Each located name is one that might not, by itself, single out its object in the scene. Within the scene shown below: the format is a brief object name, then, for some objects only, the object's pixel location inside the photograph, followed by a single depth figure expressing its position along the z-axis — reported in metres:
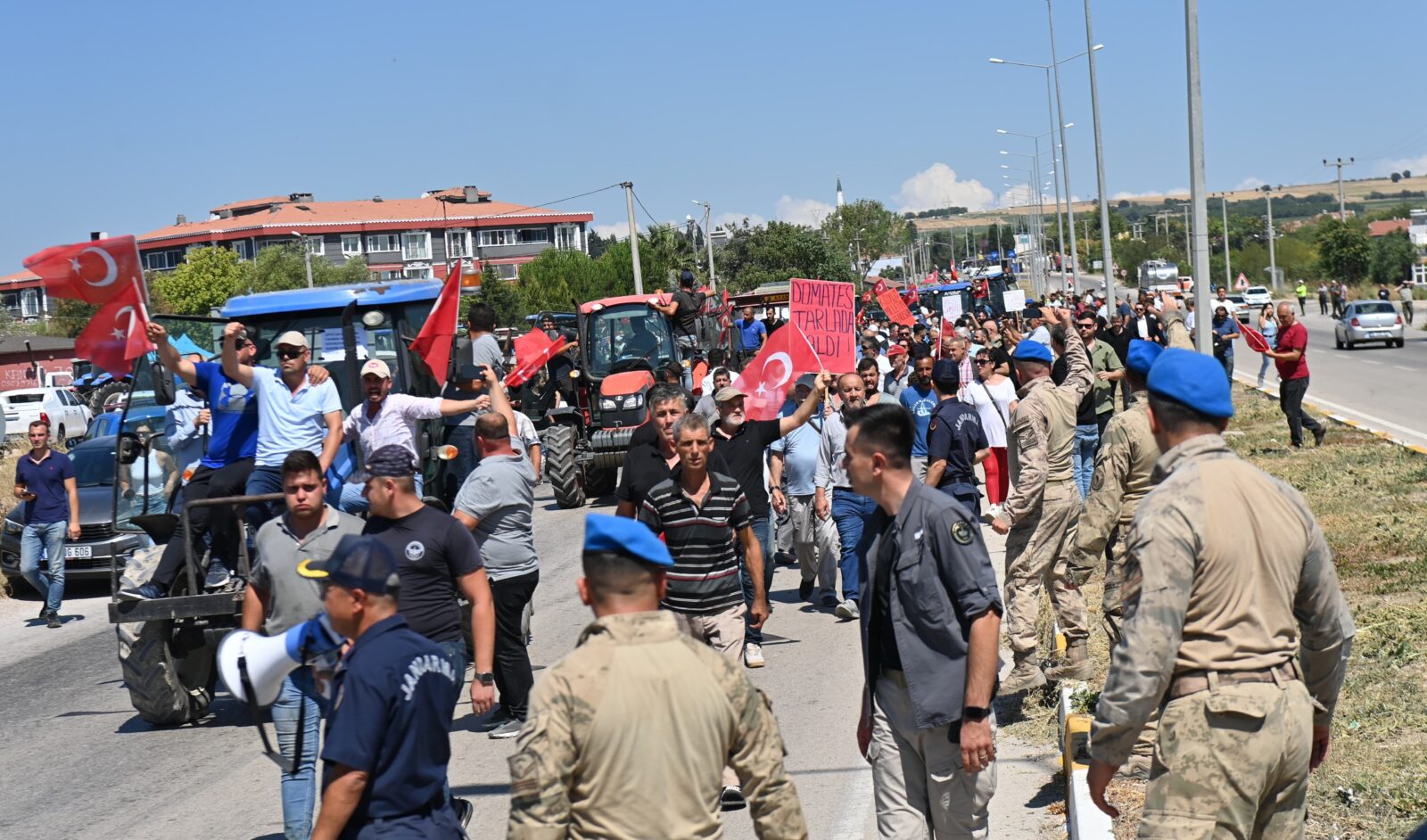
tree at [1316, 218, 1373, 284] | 96.00
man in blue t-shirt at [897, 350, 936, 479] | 12.80
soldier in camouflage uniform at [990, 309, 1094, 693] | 8.23
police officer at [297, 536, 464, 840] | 3.91
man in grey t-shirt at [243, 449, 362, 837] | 6.20
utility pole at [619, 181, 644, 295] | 46.50
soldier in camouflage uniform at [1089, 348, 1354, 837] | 3.76
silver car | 45.19
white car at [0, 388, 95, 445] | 41.30
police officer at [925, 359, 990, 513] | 9.33
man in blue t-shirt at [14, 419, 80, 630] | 14.93
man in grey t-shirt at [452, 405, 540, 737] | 8.43
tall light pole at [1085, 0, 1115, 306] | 35.06
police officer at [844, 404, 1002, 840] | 4.70
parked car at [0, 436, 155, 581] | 16.27
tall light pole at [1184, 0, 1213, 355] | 14.92
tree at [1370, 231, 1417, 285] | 96.75
